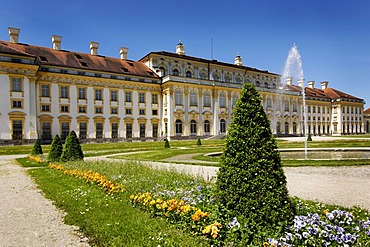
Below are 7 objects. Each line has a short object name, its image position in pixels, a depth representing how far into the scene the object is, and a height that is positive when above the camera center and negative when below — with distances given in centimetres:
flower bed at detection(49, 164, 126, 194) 647 -162
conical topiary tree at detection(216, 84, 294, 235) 338 -66
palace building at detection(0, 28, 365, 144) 3031 +467
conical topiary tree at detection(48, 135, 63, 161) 1449 -141
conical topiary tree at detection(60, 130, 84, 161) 1336 -127
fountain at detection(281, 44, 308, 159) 6741 +1241
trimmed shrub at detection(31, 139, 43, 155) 1894 -177
